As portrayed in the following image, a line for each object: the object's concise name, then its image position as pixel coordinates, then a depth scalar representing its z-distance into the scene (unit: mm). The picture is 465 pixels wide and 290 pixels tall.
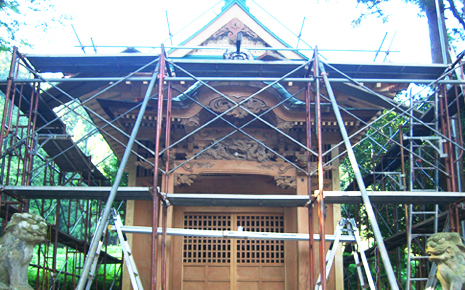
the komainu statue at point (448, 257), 6734
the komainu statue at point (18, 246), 6852
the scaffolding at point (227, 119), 7797
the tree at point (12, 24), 12773
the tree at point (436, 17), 13086
